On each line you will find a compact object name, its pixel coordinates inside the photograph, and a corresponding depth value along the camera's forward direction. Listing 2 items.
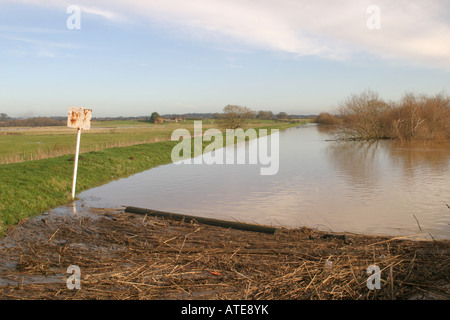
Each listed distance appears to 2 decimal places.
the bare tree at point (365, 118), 43.31
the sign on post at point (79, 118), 10.80
